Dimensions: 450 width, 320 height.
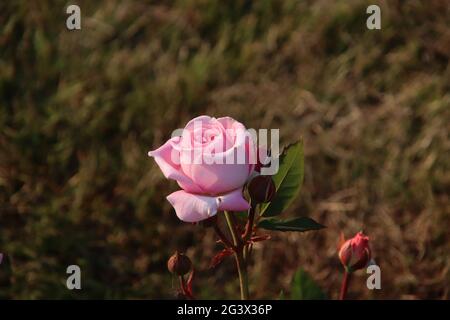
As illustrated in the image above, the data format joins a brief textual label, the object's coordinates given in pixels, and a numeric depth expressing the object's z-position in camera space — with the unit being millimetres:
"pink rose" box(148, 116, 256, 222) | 1327
